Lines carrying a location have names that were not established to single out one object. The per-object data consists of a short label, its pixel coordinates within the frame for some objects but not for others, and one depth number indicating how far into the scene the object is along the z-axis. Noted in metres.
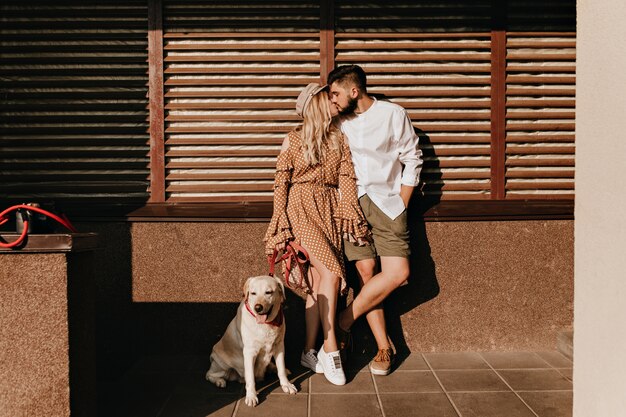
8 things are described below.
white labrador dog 4.14
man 4.75
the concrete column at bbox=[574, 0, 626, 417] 2.84
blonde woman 4.69
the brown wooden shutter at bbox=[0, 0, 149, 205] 5.09
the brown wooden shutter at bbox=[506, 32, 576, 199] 5.16
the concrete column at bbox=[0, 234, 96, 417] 3.11
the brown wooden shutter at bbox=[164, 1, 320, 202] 5.11
